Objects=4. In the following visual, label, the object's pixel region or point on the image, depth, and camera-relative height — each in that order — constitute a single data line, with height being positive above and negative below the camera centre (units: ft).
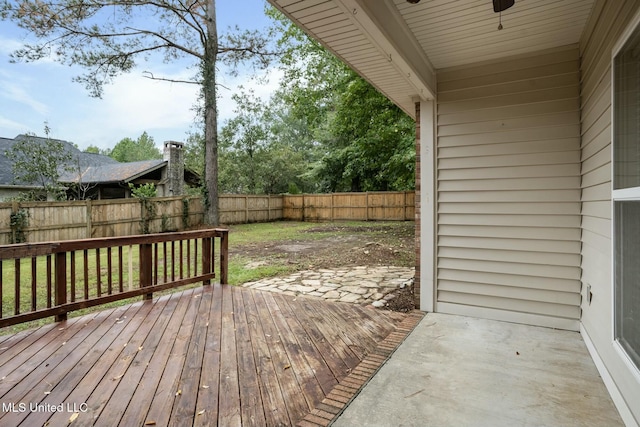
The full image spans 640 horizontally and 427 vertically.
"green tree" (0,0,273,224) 30.17 +17.70
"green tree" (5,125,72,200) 33.17 +4.68
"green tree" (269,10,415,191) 27.43 +9.45
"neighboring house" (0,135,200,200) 46.39 +5.15
